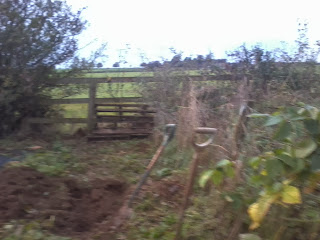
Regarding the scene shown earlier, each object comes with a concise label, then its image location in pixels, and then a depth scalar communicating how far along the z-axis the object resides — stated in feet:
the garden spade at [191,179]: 9.44
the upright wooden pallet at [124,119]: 24.55
